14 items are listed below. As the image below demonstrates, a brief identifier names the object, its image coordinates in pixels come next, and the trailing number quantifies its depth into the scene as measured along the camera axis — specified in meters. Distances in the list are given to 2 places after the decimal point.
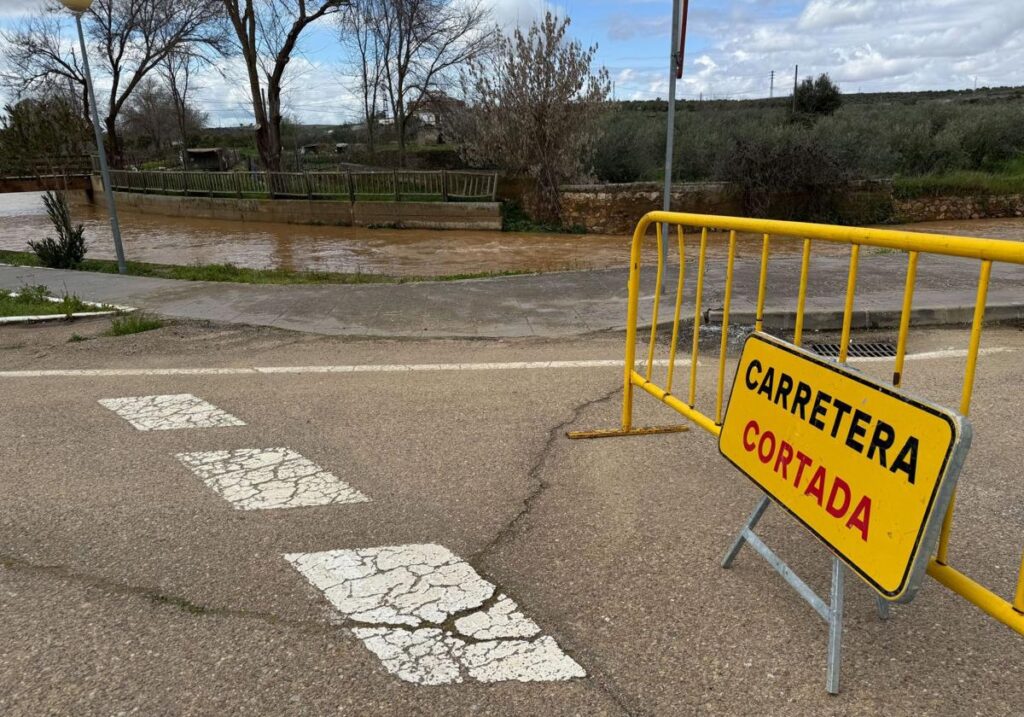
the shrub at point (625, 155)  20.38
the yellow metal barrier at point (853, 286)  2.10
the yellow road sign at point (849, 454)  2.00
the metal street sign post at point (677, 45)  6.54
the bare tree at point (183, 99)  34.54
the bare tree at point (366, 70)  31.20
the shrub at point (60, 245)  11.92
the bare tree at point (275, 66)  25.72
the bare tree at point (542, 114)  17.30
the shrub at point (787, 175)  17.53
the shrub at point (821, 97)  36.88
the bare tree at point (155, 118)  50.19
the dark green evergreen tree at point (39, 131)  17.11
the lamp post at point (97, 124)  10.06
